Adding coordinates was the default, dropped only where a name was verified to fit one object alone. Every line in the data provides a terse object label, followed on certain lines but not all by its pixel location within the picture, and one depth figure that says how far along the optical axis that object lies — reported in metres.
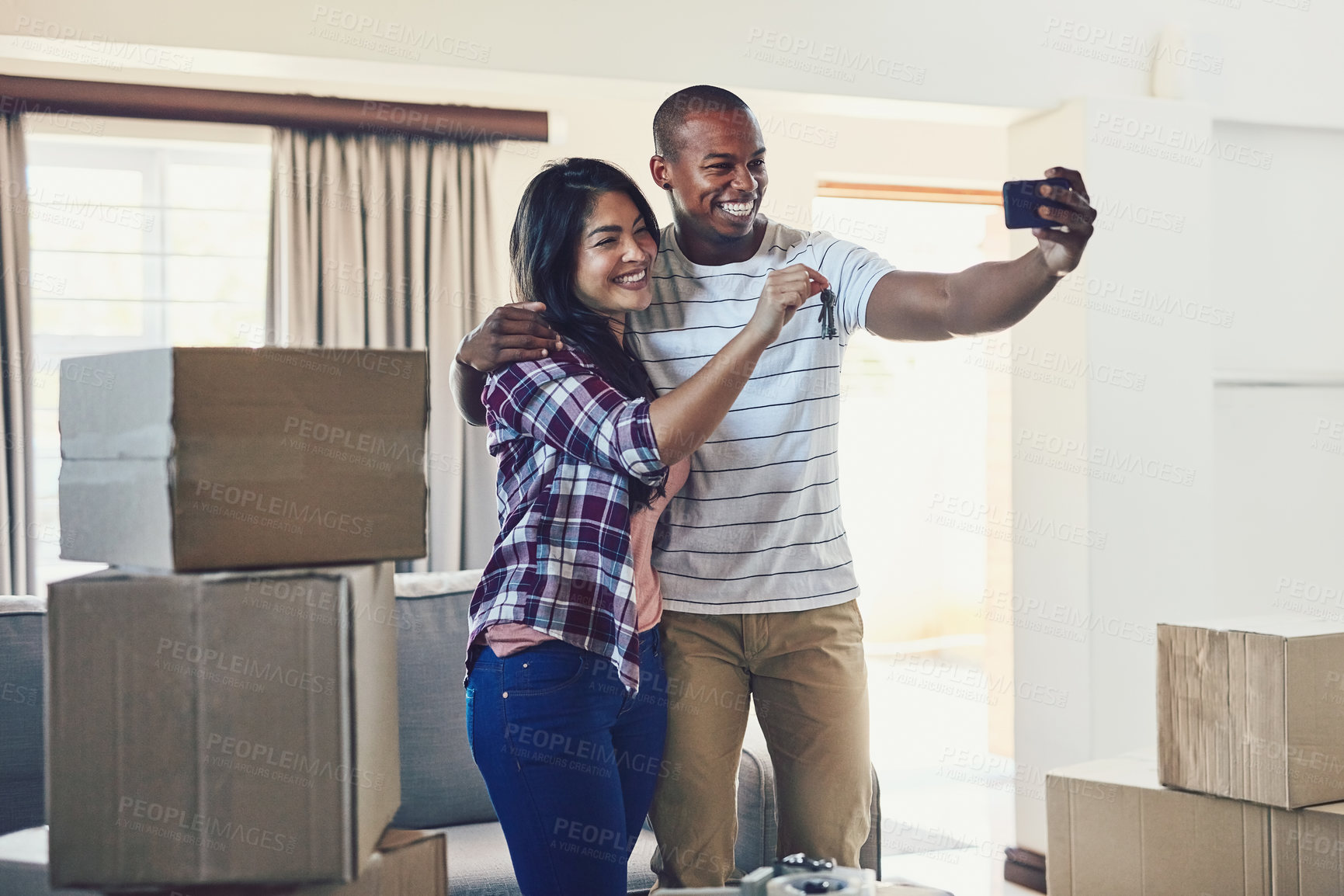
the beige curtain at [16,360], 3.16
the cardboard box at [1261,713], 1.53
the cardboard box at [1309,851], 1.53
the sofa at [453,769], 2.05
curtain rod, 3.12
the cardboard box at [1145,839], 1.59
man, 1.56
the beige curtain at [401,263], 3.36
